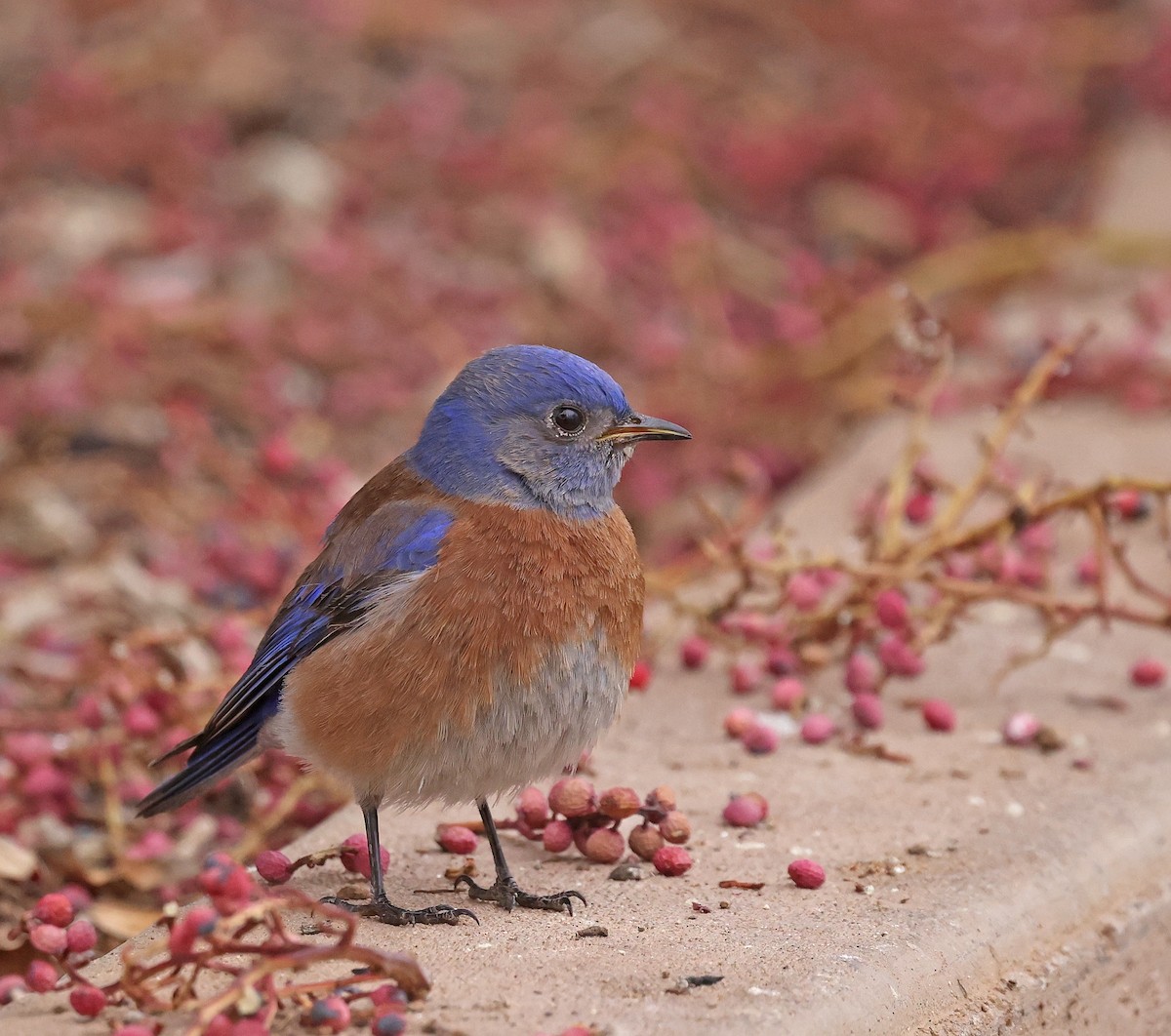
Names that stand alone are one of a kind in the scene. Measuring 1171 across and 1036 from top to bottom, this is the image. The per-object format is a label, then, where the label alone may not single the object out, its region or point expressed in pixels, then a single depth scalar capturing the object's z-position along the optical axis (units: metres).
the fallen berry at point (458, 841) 6.89
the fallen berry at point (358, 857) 6.49
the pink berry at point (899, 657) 8.37
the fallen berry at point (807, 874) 6.30
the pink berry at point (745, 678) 8.58
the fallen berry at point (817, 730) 7.98
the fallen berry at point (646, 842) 6.58
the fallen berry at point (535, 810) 6.84
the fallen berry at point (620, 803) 6.52
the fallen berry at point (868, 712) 8.09
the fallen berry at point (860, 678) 8.32
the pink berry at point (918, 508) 9.14
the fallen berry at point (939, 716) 8.09
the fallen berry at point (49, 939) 5.73
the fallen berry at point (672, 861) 6.45
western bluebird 6.14
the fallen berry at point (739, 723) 8.05
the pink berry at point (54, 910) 5.83
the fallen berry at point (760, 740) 7.91
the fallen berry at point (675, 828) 6.58
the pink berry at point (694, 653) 8.96
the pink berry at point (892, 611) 8.23
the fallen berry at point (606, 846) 6.62
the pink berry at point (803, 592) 8.74
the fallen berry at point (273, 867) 6.26
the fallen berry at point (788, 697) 8.33
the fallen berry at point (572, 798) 6.64
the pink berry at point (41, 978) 5.46
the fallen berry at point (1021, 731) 7.92
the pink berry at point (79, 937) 5.79
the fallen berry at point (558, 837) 6.78
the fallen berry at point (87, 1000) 5.09
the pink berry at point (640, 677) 8.41
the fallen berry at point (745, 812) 6.93
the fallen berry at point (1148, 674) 8.50
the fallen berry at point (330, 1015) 4.95
